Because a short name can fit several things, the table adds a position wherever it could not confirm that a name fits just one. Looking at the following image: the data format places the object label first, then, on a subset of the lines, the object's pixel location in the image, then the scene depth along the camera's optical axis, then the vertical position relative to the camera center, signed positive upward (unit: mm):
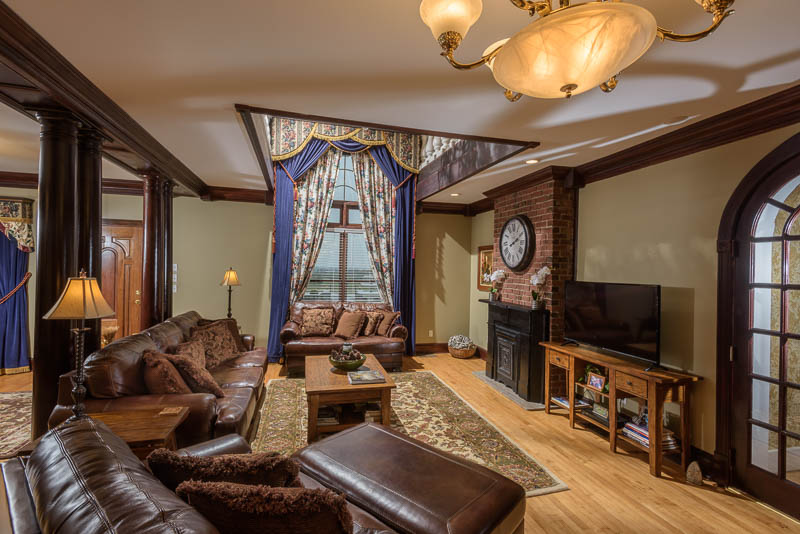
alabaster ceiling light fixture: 1047 +683
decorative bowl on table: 3373 -810
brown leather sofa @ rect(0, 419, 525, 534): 892 -904
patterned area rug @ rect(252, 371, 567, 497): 2701 -1378
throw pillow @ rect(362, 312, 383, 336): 5359 -748
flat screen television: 2885 -376
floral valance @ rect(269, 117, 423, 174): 4992 +1811
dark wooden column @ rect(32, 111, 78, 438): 2322 +125
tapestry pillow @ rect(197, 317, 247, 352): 4186 -684
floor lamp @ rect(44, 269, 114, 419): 1953 -221
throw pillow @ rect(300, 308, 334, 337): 5230 -738
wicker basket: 5906 -1279
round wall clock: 4336 +341
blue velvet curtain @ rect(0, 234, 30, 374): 4746 -650
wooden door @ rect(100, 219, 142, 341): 5375 -104
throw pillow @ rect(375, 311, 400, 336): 5348 -765
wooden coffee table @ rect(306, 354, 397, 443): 2961 -991
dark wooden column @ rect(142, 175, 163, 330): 4043 +108
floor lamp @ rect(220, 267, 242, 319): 5064 -157
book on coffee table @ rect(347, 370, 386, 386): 3139 -906
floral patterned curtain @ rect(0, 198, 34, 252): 4863 +546
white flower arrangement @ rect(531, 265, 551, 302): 4020 -69
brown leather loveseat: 4816 -974
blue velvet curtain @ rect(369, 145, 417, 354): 5797 +442
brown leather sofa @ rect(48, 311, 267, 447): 2273 -817
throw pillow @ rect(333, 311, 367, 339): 5218 -762
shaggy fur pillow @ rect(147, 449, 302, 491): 1148 -611
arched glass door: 2297 -465
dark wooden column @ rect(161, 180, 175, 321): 4293 +269
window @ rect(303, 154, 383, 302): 6008 +198
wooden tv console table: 2652 -849
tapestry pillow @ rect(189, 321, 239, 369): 3596 -733
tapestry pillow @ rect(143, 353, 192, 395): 2467 -719
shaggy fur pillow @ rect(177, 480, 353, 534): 945 -600
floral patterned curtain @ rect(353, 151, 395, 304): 5805 +828
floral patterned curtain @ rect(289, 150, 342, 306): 5617 +799
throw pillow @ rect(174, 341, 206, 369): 3094 -694
